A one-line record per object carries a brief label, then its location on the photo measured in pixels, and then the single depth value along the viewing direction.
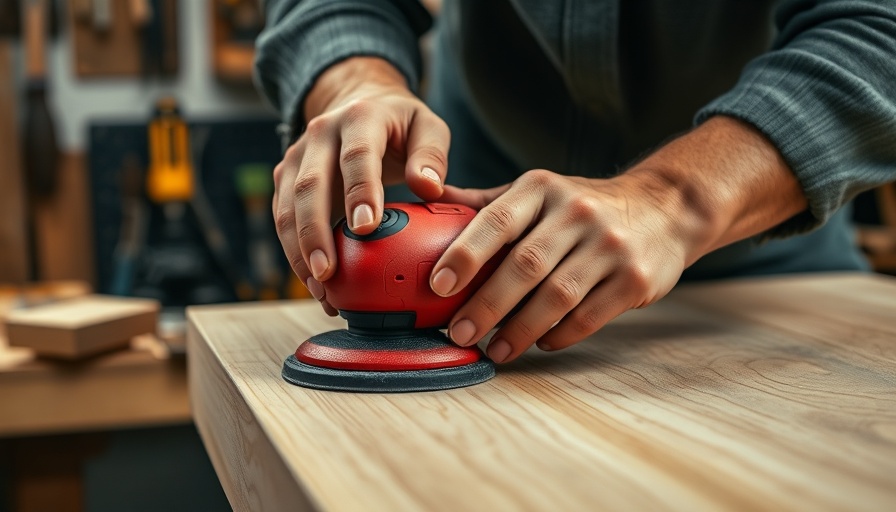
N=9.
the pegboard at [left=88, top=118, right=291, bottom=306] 2.35
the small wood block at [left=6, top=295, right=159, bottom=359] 1.26
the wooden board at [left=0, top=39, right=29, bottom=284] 2.21
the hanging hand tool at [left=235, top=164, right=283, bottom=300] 2.36
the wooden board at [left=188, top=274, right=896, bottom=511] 0.46
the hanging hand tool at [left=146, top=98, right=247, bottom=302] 2.24
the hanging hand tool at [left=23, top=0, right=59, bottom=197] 2.27
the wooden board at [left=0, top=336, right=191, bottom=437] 1.28
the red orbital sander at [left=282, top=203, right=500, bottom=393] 0.68
